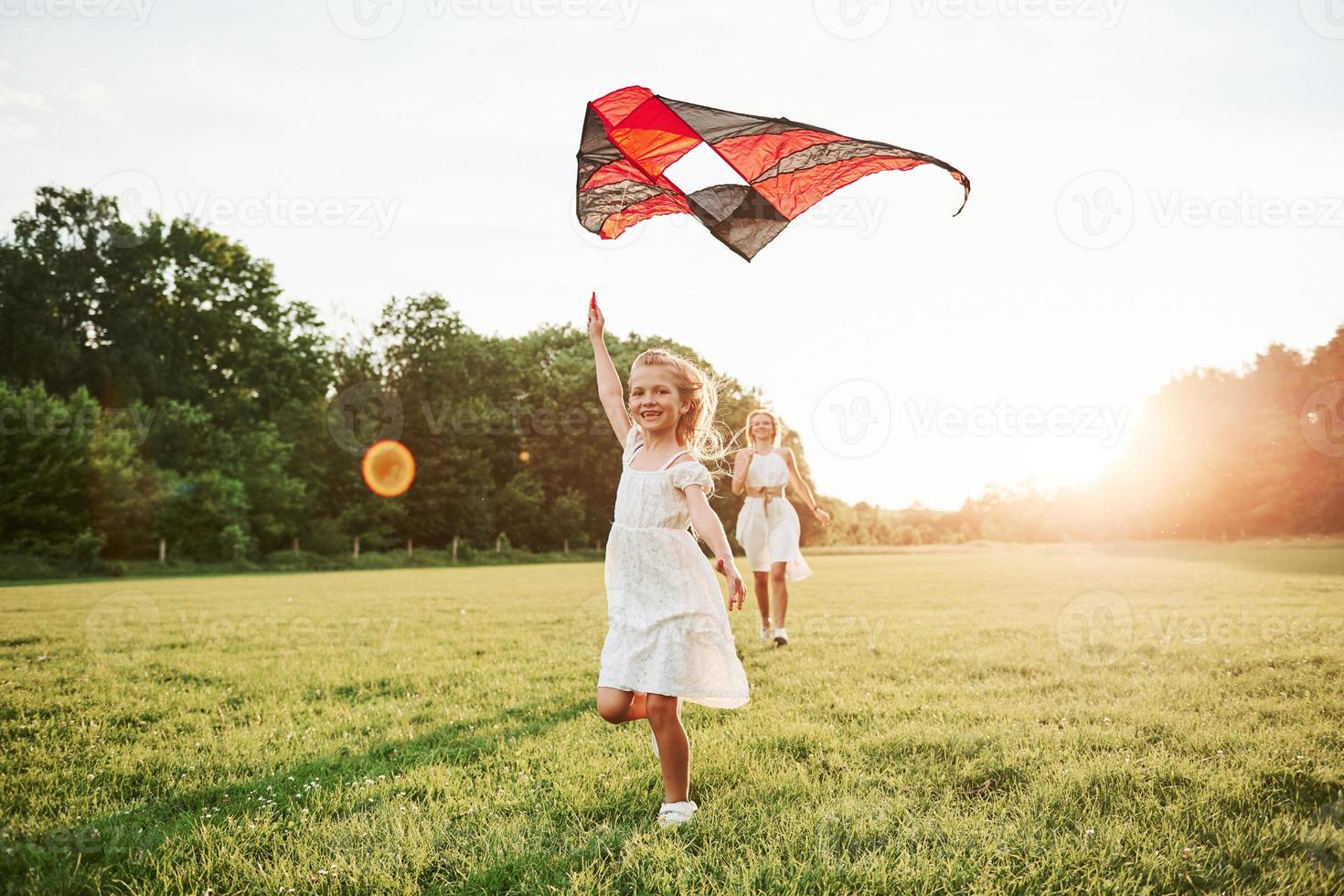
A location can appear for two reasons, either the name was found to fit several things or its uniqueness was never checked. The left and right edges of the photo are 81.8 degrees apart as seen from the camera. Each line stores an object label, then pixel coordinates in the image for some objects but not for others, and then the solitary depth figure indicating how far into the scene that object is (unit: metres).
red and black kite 4.27
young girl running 3.62
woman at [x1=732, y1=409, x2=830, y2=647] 9.20
